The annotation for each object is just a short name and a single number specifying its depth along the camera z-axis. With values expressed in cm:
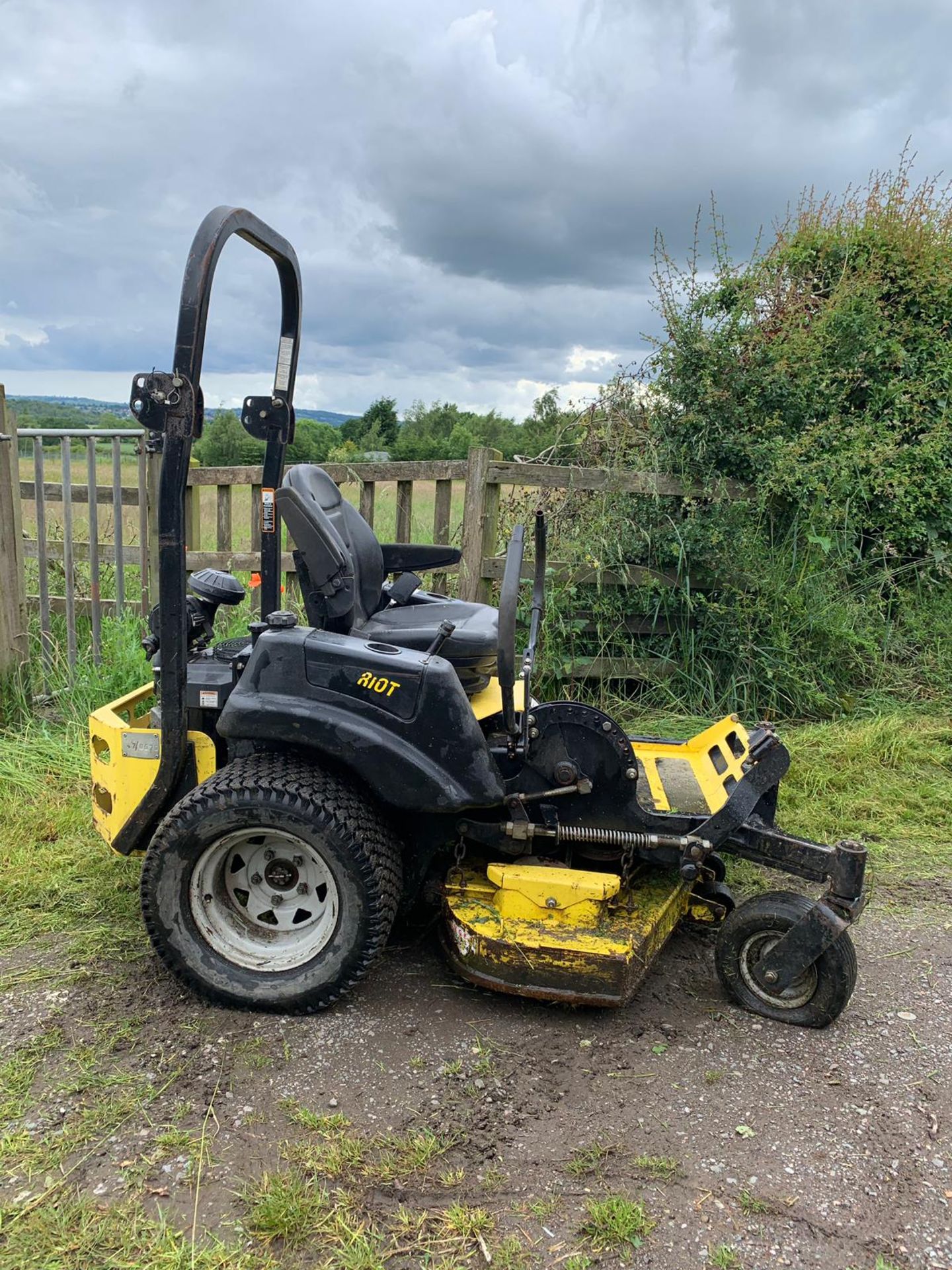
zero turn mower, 270
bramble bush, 555
